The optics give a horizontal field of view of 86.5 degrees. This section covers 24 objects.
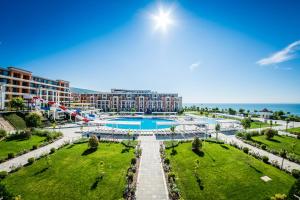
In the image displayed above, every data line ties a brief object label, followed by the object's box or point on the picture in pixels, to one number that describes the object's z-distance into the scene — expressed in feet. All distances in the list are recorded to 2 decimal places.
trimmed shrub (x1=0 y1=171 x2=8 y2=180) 48.82
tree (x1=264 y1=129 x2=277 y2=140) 95.86
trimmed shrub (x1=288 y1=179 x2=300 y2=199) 31.24
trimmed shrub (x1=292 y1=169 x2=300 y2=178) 51.25
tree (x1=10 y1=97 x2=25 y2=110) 126.96
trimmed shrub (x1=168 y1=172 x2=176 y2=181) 47.93
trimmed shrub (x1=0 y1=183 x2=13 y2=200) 33.96
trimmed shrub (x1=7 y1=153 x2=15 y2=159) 63.77
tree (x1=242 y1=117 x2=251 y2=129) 105.78
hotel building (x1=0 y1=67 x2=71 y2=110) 139.44
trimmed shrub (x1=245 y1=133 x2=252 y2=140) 96.94
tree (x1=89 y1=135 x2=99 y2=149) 74.13
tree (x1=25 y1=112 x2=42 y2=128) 105.94
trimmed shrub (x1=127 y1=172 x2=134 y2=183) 47.31
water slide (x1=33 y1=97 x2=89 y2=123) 119.03
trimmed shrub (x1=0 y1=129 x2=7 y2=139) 84.83
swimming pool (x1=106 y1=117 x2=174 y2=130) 138.02
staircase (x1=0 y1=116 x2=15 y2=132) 106.63
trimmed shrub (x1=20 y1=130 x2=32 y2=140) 90.27
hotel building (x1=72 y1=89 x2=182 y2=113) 273.33
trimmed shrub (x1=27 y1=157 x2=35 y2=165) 58.96
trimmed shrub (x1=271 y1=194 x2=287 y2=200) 34.13
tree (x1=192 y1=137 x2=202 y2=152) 72.69
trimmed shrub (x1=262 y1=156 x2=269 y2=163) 62.54
